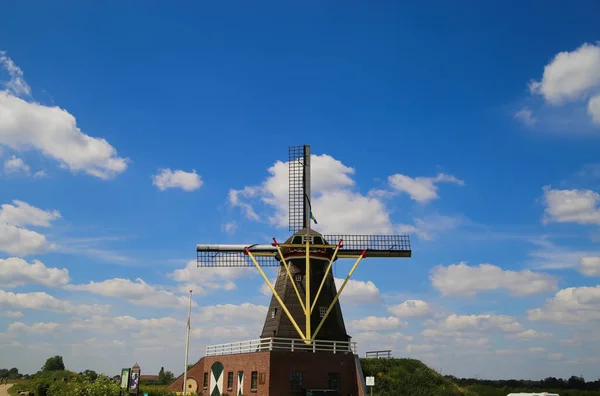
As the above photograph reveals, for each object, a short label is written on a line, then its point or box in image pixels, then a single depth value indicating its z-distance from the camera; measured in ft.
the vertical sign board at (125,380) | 89.81
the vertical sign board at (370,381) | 91.35
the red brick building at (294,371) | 96.17
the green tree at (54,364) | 262.69
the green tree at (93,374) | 165.17
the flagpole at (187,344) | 88.12
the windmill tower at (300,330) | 97.96
